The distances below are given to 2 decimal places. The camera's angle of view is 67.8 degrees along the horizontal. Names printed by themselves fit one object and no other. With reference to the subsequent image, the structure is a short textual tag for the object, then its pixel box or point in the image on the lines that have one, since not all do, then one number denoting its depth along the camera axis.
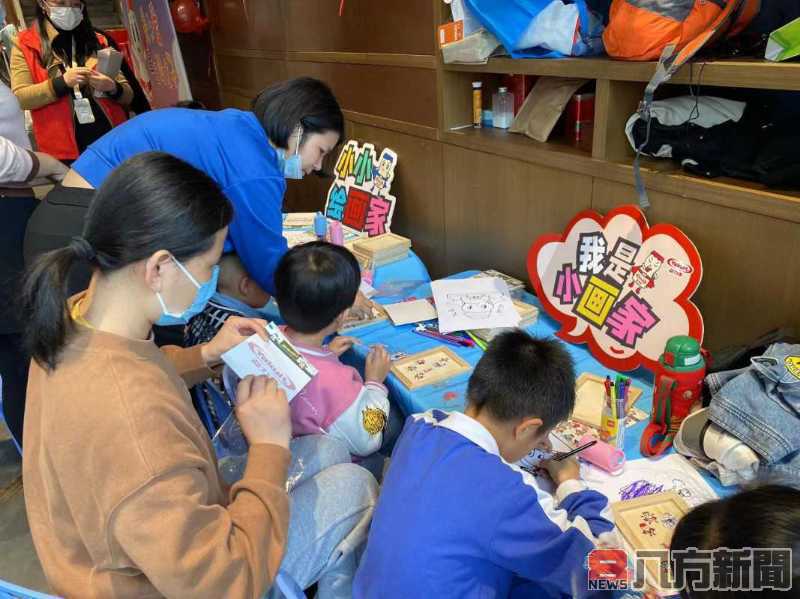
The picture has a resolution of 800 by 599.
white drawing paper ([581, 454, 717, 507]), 1.27
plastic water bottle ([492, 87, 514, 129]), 2.24
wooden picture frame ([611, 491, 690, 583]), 1.15
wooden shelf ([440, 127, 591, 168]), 1.90
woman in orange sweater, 0.82
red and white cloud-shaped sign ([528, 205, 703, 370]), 1.57
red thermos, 1.37
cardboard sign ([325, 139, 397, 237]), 2.79
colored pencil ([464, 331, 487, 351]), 1.87
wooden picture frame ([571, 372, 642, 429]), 1.51
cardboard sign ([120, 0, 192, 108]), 4.14
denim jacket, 1.18
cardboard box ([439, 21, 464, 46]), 2.07
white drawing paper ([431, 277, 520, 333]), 1.95
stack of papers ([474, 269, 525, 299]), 2.12
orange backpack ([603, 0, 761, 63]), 1.38
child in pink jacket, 1.59
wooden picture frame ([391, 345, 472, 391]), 1.72
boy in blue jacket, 1.04
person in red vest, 2.76
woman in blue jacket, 1.66
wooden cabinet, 1.44
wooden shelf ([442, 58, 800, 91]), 1.27
